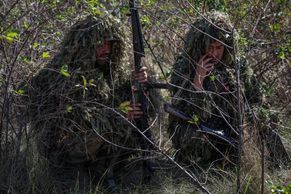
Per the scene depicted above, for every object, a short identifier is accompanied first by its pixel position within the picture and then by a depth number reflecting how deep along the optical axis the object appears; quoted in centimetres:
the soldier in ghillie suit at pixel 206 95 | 423
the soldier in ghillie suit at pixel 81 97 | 405
